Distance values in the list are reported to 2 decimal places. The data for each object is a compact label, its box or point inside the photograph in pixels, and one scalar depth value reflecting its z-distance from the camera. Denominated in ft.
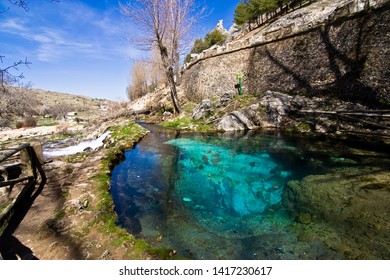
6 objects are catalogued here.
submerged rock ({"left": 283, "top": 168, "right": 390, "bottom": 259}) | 11.36
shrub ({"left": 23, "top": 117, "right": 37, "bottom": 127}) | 120.39
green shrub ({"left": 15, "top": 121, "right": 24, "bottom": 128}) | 120.26
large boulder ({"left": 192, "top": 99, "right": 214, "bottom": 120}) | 55.83
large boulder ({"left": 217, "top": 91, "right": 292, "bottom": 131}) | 44.23
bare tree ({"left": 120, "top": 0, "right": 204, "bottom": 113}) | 56.75
